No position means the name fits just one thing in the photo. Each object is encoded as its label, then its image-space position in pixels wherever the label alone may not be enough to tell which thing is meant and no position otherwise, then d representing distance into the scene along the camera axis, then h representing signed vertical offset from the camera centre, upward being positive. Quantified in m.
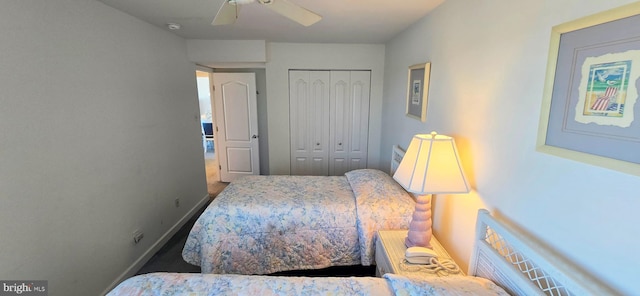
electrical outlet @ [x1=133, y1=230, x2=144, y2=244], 2.38 -1.12
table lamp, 1.47 -0.33
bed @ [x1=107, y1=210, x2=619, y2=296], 1.05 -0.78
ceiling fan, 1.49 +0.55
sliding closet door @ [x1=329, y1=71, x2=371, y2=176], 3.75 -0.18
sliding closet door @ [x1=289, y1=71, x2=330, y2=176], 3.74 -0.19
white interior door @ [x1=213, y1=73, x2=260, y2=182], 4.26 -0.27
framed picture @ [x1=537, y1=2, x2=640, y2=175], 0.75 +0.05
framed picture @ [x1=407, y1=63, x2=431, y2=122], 2.15 +0.14
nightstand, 1.55 -0.90
